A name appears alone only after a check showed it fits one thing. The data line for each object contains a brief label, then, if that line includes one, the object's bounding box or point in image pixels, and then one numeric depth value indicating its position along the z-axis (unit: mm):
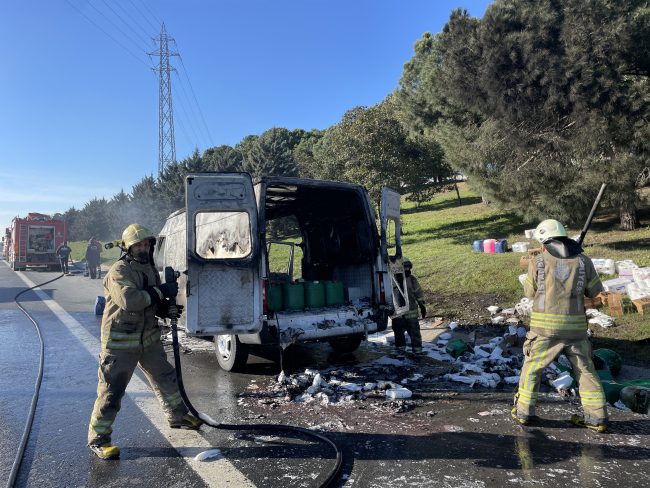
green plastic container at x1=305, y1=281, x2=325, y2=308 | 6055
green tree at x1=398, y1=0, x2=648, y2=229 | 10039
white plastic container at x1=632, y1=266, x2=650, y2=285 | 7660
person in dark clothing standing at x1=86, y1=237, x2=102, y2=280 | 18484
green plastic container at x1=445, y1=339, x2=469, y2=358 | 6336
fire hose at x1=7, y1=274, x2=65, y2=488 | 3238
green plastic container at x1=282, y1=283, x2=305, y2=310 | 5930
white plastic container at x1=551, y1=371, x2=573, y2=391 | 4856
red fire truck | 23672
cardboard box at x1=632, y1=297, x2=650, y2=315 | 7074
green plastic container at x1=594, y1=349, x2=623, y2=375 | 5504
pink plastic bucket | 13188
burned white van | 4934
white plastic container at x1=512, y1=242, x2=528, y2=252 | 12227
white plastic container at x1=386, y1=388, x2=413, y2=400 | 4754
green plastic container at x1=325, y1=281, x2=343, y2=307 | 6234
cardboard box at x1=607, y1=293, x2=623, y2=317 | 7320
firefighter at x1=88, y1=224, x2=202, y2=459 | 3615
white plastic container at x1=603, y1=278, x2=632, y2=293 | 7883
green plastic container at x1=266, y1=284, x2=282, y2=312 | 5831
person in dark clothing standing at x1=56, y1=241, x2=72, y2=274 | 21281
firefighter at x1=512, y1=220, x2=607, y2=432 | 3949
